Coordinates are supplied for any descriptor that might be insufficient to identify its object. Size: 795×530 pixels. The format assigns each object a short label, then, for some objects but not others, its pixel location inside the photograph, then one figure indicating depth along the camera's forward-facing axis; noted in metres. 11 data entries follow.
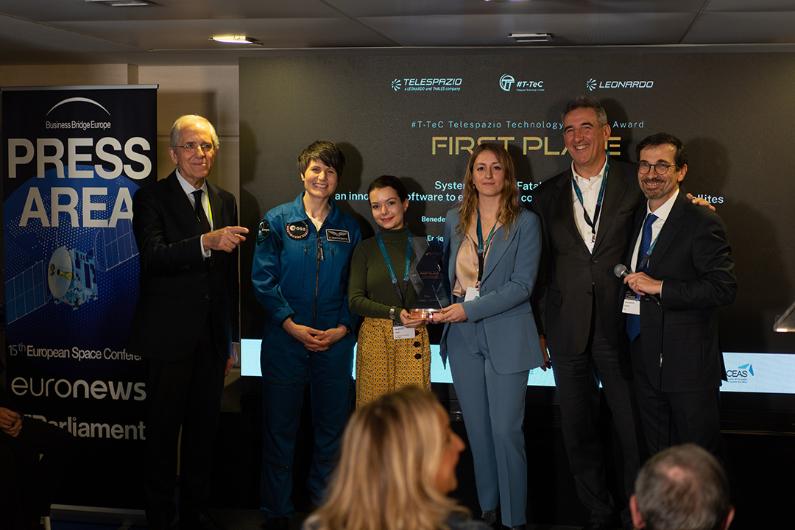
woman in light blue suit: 4.36
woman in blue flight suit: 4.66
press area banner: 5.29
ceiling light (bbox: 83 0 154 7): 4.06
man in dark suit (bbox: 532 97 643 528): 4.40
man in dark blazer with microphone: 4.11
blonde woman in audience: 2.07
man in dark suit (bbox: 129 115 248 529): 4.44
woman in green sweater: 4.59
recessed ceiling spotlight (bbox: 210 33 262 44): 5.02
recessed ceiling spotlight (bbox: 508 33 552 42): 4.93
